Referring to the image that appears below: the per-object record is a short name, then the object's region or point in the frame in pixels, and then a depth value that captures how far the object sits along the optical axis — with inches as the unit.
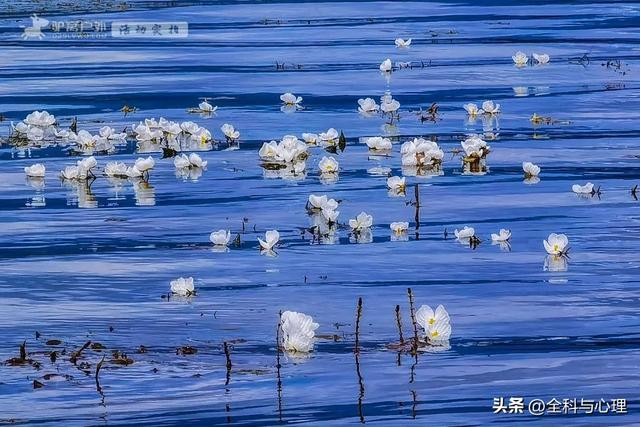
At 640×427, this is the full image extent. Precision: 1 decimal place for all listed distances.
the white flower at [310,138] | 524.1
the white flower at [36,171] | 468.4
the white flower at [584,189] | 433.4
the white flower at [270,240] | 365.7
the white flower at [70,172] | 462.6
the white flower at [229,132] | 535.2
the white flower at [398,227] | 386.7
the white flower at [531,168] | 459.8
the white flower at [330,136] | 520.4
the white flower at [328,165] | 470.6
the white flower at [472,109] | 592.1
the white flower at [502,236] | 372.5
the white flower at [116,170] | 467.8
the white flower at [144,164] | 462.0
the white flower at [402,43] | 868.6
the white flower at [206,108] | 603.5
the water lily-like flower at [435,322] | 286.2
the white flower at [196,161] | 480.7
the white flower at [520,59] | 764.0
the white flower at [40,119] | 552.7
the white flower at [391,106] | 589.9
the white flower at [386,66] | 736.3
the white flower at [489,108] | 586.6
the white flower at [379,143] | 511.6
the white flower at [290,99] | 619.2
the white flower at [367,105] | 597.3
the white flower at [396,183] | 440.8
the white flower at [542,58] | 772.1
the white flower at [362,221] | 389.4
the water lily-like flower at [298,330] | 279.4
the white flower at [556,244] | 356.2
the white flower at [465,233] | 376.8
